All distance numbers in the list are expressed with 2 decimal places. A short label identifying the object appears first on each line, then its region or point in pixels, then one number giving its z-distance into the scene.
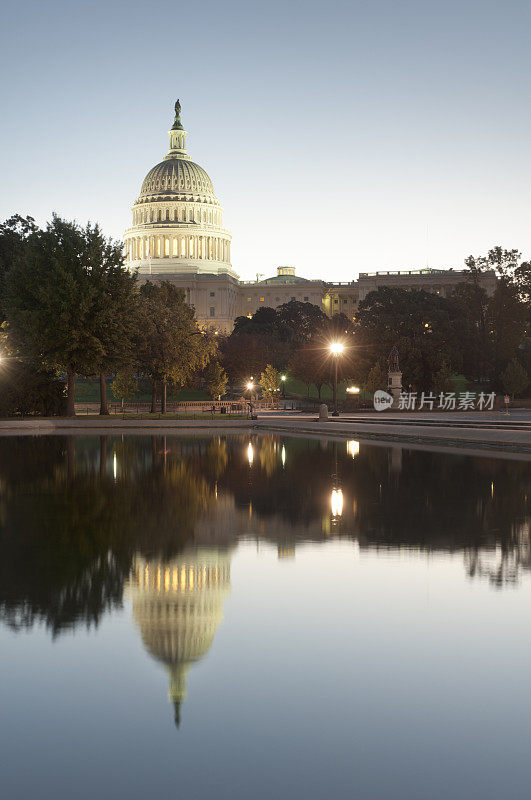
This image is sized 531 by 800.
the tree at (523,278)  86.31
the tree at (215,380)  76.62
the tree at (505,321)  83.25
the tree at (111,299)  53.44
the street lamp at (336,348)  53.54
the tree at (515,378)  79.88
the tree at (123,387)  68.69
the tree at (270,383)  79.94
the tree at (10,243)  64.12
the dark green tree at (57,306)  51.91
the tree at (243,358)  89.56
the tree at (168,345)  60.06
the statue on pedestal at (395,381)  67.25
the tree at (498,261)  86.88
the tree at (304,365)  79.31
